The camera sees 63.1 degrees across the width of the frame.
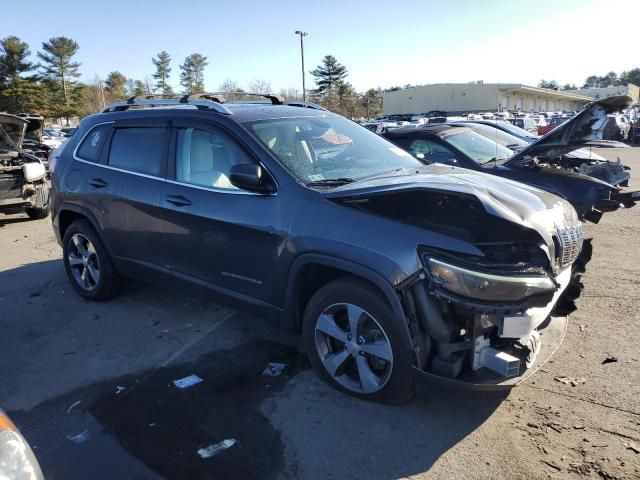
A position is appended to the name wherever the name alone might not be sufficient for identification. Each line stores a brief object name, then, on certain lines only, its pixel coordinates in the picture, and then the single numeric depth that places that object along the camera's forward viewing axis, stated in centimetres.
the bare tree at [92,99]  6350
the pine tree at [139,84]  7419
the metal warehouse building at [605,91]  8284
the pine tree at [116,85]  7150
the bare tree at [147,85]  7093
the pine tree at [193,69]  8631
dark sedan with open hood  573
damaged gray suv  289
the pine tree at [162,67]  8512
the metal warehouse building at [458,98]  6531
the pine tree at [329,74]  8238
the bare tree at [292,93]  6183
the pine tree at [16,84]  5766
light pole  5385
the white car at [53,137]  2521
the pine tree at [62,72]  6369
